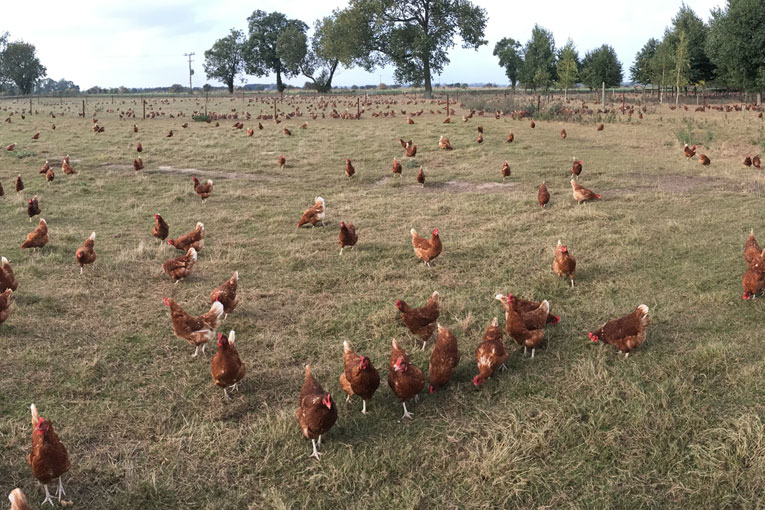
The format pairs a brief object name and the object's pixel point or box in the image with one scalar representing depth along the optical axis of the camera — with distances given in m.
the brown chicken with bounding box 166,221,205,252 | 8.47
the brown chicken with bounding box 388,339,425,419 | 4.39
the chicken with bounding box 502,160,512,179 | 14.15
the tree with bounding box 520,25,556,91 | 58.28
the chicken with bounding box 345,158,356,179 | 14.85
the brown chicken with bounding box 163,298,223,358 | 5.50
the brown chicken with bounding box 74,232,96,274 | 7.65
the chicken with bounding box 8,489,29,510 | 3.04
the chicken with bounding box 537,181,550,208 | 11.01
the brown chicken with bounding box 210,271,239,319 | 6.23
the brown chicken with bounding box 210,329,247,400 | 4.64
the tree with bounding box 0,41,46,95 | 79.19
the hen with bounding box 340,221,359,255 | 8.50
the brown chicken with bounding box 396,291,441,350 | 5.55
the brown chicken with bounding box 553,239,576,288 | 6.98
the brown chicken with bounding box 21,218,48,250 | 8.48
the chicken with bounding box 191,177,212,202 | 12.39
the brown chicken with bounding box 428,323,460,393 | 4.74
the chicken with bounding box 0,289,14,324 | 5.88
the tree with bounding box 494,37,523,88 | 78.30
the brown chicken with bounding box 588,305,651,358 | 5.13
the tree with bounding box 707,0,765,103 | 31.39
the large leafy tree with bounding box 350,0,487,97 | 55.72
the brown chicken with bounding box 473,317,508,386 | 4.81
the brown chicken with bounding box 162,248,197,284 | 7.43
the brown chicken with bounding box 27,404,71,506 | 3.53
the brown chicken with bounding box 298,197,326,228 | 10.05
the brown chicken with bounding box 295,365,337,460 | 3.97
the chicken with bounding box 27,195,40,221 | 10.33
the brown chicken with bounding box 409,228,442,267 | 7.74
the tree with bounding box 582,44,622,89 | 56.12
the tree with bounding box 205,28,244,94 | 79.69
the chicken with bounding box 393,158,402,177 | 14.76
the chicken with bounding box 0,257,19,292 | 6.51
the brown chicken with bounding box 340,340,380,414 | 4.36
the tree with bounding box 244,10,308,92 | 79.06
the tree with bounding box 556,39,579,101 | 47.11
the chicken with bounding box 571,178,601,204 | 11.29
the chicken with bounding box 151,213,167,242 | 9.14
